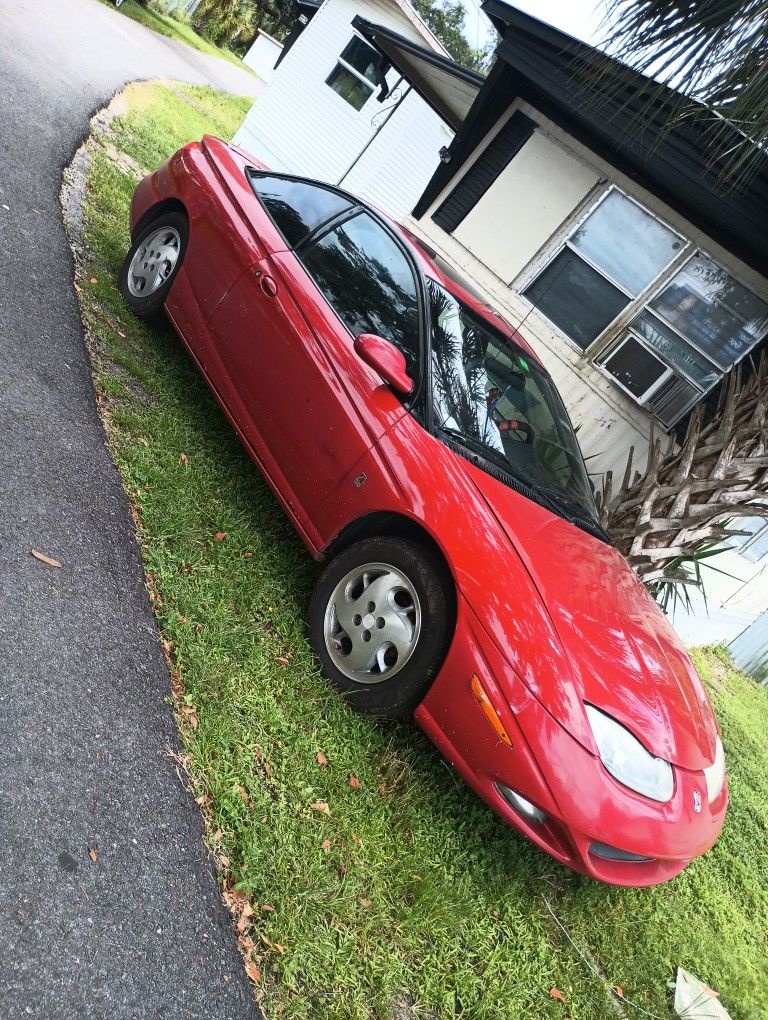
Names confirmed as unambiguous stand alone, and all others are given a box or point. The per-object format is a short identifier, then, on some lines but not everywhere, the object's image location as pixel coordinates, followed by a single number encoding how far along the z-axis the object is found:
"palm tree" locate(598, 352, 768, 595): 5.82
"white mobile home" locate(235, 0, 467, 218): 12.47
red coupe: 2.73
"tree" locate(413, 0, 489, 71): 53.12
